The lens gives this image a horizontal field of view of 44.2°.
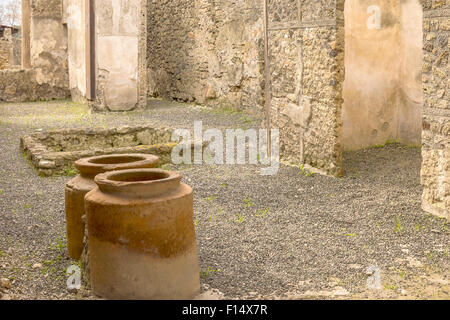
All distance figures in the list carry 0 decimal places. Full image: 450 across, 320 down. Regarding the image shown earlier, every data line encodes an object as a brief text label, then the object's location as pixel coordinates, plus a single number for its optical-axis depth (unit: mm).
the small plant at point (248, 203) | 5035
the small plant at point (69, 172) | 6262
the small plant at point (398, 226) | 4250
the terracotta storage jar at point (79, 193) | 3654
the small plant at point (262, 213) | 4699
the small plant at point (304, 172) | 6109
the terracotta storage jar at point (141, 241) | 2873
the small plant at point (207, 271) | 3426
